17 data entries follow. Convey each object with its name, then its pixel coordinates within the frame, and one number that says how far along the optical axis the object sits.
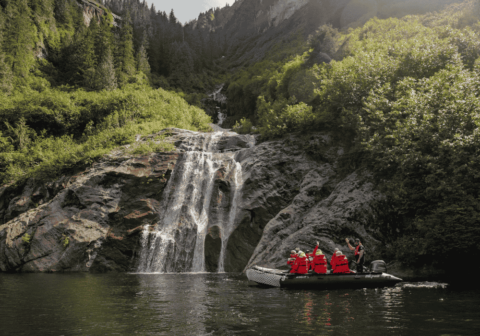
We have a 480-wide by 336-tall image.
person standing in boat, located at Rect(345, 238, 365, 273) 14.91
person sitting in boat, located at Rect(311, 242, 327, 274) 14.39
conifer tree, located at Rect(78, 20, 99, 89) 46.83
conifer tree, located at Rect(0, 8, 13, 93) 39.87
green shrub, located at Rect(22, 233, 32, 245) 22.03
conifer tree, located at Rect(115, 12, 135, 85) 52.78
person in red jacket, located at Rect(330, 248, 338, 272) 14.53
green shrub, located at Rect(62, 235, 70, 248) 21.96
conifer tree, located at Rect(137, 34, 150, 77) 57.94
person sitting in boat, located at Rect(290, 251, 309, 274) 14.61
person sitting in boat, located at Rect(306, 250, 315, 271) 15.22
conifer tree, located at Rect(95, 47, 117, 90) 46.09
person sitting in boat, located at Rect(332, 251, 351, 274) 14.31
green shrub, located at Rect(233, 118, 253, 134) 39.41
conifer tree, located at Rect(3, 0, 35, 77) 44.19
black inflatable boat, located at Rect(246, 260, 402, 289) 13.88
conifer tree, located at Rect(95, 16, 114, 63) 52.41
